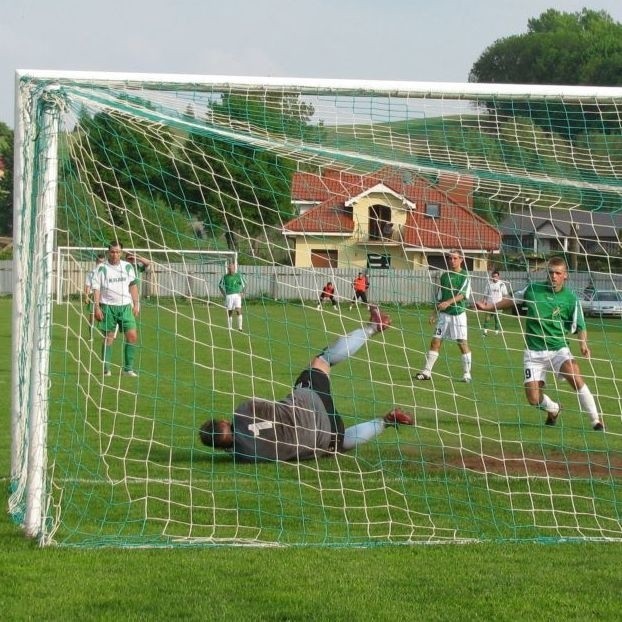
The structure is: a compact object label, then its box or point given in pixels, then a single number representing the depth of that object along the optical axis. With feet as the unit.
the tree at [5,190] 193.47
